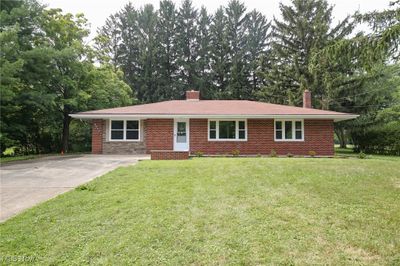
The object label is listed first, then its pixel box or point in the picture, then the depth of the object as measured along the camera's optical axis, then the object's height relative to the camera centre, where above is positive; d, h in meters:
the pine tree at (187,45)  37.81 +14.07
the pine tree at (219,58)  36.50 +11.61
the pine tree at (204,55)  36.38 +12.41
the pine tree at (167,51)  36.59 +13.11
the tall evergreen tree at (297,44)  27.41 +10.71
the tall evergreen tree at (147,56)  36.19 +11.89
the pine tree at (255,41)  36.84 +14.62
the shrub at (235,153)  15.88 -0.34
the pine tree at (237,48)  35.44 +13.33
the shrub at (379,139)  19.30 +0.61
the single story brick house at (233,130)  16.33 +0.99
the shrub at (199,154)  15.18 -0.39
